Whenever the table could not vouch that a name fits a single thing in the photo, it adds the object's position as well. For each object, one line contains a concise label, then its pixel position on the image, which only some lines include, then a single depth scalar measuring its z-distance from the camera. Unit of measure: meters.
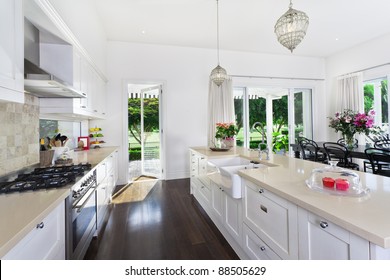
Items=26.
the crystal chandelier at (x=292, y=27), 1.84
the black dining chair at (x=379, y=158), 2.51
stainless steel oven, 1.27
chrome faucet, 2.15
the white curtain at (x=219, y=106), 4.49
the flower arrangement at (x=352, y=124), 3.36
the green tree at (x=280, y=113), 5.49
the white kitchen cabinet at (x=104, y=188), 2.11
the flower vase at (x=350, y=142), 3.49
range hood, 1.47
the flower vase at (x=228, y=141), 3.11
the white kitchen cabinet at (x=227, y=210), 1.66
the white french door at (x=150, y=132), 4.60
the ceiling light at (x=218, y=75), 3.30
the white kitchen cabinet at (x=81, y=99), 2.10
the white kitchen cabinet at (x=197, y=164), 2.68
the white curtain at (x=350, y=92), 4.65
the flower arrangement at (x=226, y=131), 3.07
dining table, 2.98
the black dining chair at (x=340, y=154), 3.25
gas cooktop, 1.18
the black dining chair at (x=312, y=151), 3.77
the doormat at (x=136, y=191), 3.28
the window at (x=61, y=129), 2.20
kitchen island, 0.68
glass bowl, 1.00
